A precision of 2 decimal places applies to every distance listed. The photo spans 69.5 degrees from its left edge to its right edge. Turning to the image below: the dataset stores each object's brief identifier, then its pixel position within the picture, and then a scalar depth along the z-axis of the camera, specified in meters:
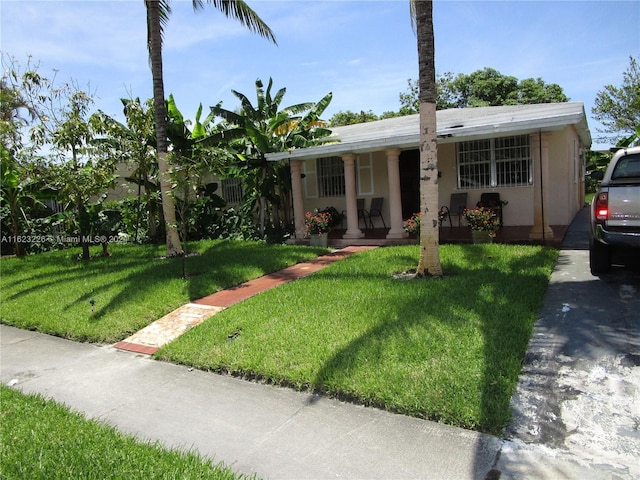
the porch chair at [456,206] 12.21
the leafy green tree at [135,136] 12.66
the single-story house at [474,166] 9.79
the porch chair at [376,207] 13.58
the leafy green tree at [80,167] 11.29
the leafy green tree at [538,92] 31.38
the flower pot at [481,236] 9.74
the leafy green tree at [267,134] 13.35
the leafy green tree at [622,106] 25.84
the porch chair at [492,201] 11.41
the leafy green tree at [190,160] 8.55
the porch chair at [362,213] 13.85
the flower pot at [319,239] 12.14
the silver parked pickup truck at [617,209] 6.05
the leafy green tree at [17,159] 12.69
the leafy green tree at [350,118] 34.66
